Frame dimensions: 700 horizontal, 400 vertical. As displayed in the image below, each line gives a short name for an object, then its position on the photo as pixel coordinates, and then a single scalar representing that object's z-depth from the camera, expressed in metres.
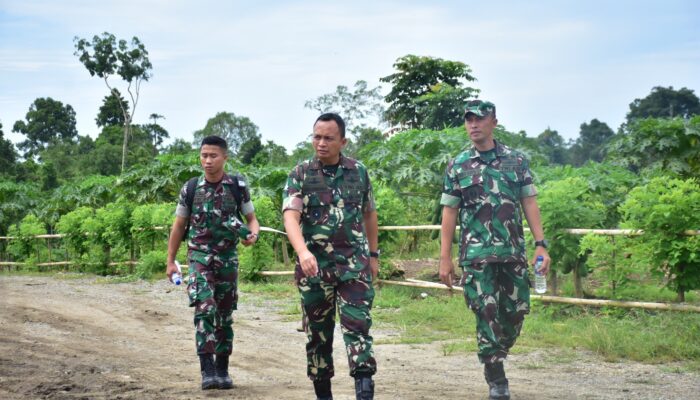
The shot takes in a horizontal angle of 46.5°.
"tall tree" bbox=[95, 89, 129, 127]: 53.03
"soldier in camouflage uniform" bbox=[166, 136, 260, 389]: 5.86
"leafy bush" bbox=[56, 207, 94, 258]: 20.17
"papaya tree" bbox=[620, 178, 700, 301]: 7.25
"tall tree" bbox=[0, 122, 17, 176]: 38.75
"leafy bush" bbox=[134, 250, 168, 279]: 16.80
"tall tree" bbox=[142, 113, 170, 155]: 57.19
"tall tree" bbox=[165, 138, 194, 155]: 47.48
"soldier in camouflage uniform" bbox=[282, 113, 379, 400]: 4.67
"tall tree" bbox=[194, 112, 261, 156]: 57.53
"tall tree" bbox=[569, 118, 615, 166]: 69.69
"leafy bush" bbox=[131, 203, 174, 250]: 17.12
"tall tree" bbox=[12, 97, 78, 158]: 66.75
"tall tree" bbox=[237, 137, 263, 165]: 43.73
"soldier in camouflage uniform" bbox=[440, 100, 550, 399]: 5.21
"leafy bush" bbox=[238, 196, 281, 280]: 14.20
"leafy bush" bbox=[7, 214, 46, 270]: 22.33
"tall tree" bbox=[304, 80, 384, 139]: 37.06
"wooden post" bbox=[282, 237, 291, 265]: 15.20
